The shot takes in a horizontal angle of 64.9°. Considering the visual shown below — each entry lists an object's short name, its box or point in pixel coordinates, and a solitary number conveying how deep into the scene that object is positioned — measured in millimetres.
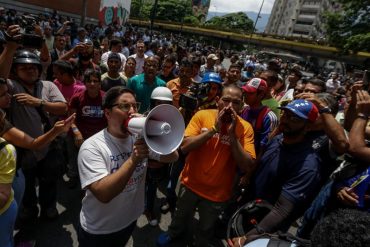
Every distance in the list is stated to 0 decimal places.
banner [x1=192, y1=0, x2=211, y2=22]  106250
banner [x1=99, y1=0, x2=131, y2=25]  24547
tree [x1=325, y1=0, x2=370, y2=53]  18766
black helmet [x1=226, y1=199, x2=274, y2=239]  1971
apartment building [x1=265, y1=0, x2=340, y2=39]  81562
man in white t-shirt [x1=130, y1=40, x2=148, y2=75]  7075
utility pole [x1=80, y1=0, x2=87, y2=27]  13764
